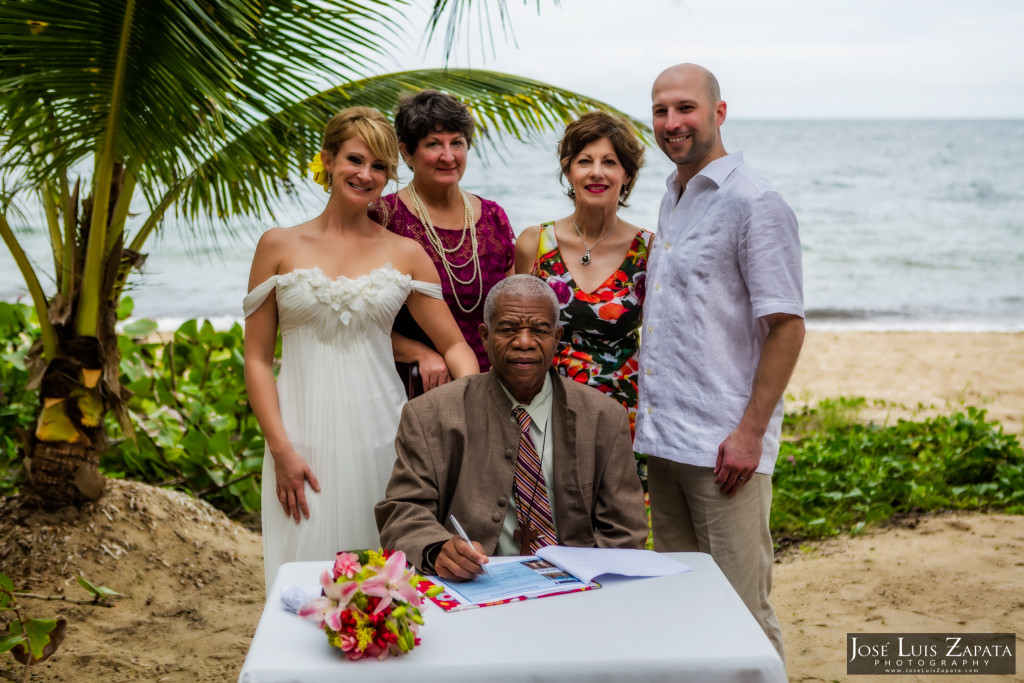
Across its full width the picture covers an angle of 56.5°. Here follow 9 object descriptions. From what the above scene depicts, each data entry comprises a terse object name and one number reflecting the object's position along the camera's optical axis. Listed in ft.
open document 6.89
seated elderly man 8.72
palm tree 10.09
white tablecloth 5.80
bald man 9.05
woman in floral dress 10.55
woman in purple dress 11.03
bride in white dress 9.98
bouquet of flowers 5.81
